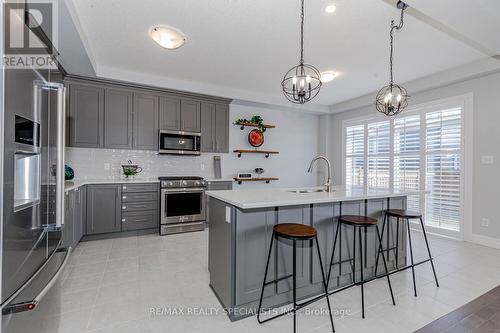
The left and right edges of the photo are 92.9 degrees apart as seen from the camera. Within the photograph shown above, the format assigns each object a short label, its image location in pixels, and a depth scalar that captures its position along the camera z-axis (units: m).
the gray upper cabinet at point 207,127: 4.75
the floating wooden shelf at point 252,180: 5.11
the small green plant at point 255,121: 5.24
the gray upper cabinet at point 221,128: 4.90
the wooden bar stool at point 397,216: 2.32
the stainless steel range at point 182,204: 4.06
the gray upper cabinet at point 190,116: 4.54
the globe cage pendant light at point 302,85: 2.18
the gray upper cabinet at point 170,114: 4.37
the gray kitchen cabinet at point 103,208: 3.60
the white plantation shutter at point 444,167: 3.89
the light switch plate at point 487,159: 3.55
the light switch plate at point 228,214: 1.92
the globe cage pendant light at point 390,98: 2.61
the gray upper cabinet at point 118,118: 3.97
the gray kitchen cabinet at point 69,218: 2.68
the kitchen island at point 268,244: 1.88
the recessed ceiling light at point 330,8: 2.30
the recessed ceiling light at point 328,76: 3.77
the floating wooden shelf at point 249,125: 5.22
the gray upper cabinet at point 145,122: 4.18
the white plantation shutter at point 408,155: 4.40
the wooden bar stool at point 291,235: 1.67
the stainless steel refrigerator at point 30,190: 0.92
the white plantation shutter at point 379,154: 4.97
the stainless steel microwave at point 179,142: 4.34
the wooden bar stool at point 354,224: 2.07
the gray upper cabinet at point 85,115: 3.73
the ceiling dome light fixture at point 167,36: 2.70
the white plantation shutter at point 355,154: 5.55
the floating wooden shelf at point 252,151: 5.23
